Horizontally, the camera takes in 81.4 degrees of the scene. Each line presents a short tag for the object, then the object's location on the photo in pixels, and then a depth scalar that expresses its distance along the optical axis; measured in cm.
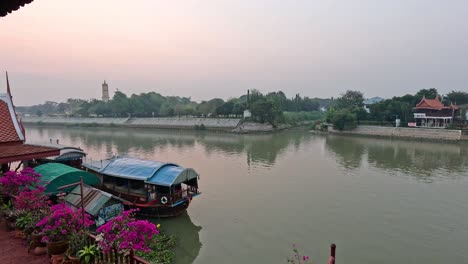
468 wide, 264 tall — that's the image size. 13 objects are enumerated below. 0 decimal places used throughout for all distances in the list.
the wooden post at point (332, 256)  315
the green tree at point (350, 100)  5618
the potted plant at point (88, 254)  428
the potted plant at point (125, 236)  402
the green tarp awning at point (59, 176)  937
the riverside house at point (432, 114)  4025
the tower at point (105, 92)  10462
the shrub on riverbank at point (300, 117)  5974
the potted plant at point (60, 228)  478
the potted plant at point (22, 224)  587
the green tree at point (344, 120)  4278
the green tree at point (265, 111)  4891
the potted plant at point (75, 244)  459
